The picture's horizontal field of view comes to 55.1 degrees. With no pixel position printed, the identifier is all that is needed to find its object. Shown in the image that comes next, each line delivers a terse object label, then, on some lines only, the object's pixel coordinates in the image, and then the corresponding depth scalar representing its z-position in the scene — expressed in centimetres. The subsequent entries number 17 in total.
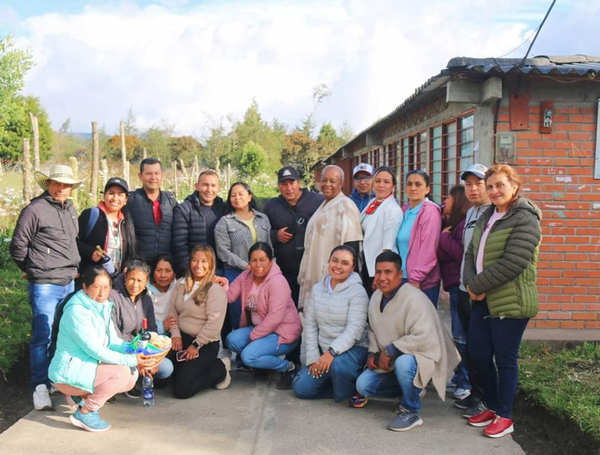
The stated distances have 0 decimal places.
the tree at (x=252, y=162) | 3569
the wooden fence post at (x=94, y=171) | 1107
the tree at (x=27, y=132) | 1784
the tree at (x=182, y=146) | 4556
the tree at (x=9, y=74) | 1598
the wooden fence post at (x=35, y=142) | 1040
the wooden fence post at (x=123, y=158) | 1308
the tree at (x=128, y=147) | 3917
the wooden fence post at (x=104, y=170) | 1279
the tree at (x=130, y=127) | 4447
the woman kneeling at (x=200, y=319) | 494
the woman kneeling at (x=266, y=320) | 511
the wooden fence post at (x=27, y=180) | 1042
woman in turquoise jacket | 414
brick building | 597
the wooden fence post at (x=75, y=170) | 1088
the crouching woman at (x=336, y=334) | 462
